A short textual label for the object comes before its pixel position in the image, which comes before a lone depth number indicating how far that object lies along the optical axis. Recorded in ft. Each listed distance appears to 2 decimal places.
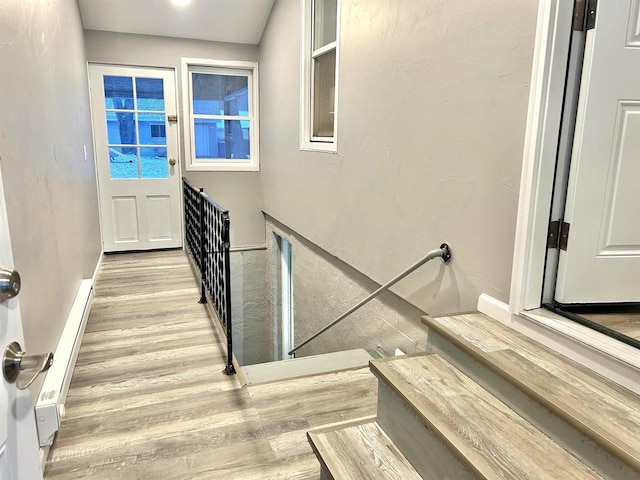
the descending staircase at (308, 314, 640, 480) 3.47
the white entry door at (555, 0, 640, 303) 4.66
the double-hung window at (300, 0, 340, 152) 11.27
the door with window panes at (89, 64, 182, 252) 15.53
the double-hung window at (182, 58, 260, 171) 16.63
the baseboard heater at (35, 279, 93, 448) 5.53
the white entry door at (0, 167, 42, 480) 2.02
